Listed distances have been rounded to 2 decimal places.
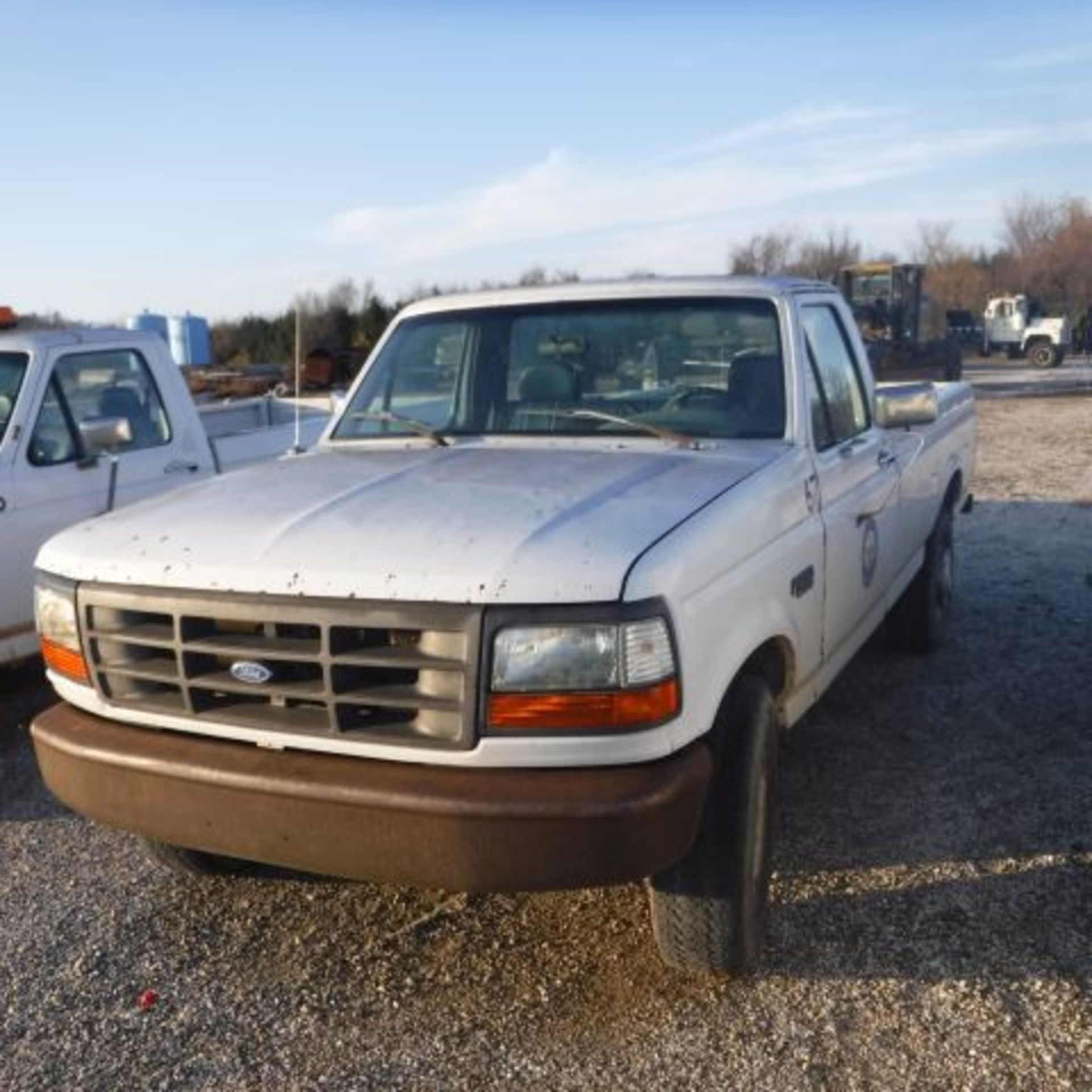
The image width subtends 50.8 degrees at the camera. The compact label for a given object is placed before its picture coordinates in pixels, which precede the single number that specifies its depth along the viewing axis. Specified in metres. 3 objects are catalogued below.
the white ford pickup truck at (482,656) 2.58
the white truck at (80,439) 5.41
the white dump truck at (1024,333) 38.25
